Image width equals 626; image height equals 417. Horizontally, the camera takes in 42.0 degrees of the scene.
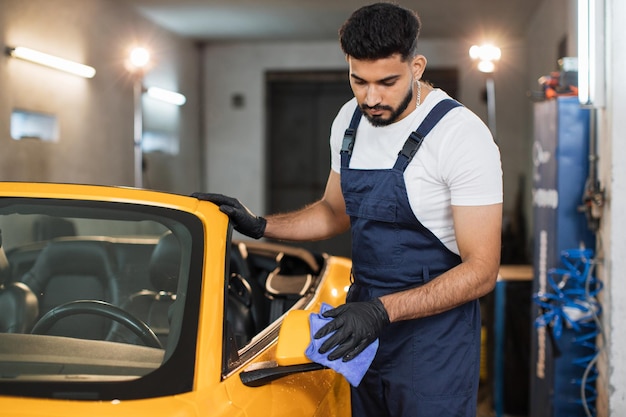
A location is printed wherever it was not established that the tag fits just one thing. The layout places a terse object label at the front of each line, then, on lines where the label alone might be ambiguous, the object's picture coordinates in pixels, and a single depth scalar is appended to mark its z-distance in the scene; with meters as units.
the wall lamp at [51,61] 6.24
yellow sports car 1.51
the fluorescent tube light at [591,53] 3.05
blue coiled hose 3.29
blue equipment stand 3.45
